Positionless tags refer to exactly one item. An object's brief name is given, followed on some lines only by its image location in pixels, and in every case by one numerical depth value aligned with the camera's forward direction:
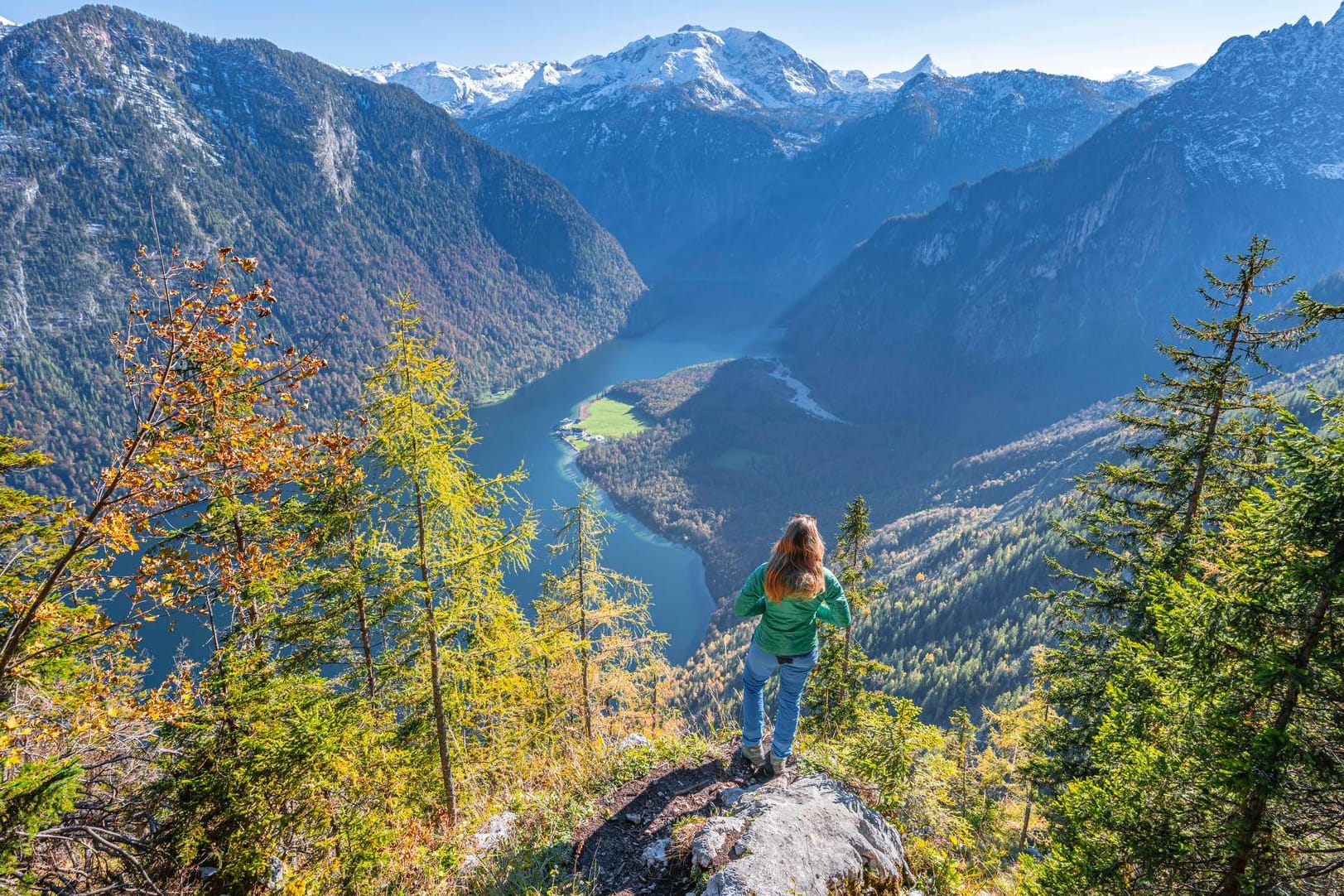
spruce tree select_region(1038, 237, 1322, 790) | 12.49
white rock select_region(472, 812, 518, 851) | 7.94
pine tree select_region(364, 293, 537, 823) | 9.48
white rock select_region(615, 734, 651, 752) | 9.78
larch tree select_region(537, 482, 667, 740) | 20.06
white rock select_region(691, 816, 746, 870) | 6.29
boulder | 5.99
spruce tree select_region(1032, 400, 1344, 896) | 5.39
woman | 7.30
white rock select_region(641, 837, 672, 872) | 6.73
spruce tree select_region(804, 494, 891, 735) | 18.48
